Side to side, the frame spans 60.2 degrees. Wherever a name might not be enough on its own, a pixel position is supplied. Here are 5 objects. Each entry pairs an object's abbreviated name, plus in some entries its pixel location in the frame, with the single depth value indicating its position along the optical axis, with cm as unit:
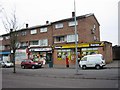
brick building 1717
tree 1373
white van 1313
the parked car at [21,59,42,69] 1668
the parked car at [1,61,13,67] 2068
